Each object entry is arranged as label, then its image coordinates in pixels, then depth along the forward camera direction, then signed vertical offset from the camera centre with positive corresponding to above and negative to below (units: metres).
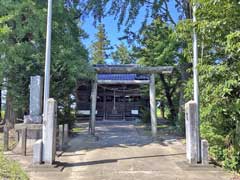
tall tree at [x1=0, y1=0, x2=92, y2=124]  6.55 +1.92
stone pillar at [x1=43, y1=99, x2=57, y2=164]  4.73 -0.74
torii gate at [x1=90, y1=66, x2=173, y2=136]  8.09 +1.36
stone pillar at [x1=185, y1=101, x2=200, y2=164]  4.81 -0.71
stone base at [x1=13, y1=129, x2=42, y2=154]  6.19 -1.07
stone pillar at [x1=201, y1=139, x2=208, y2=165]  4.75 -1.16
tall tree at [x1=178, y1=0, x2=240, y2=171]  4.12 +0.68
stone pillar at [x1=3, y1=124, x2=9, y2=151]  5.99 -1.07
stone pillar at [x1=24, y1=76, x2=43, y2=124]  6.07 +0.19
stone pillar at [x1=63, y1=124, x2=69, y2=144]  6.93 -1.05
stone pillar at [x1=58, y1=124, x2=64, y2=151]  6.20 -1.07
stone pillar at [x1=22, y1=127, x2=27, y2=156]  5.60 -1.15
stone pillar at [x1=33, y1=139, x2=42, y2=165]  4.69 -1.21
